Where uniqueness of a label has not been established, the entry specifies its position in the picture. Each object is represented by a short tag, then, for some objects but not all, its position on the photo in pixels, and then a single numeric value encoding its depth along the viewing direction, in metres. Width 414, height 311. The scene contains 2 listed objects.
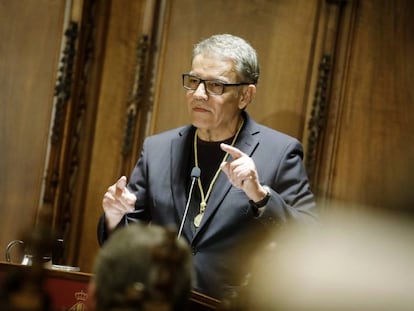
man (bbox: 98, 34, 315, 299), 5.91
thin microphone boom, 5.80
